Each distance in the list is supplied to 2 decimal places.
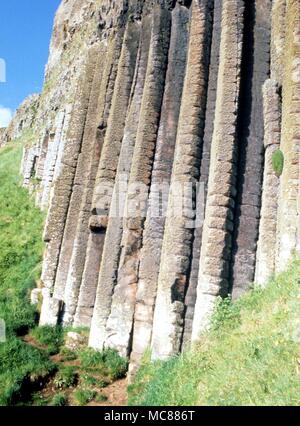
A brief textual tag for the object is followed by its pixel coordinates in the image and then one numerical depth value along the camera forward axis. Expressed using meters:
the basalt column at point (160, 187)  11.19
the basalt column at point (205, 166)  10.37
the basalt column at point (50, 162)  25.02
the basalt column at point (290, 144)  9.02
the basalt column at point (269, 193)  9.80
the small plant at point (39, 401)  9.53
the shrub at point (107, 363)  11.12
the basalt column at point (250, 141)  10.13
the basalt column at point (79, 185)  15.98
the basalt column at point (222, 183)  9.75
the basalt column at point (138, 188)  11.70
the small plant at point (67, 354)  12.29
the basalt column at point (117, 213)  12.62
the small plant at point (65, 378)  10.56
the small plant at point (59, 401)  9.50
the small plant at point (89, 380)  10.62
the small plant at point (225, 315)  8.72
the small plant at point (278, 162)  9.97
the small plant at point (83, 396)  9.79
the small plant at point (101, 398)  9.95
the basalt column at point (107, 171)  14.05
